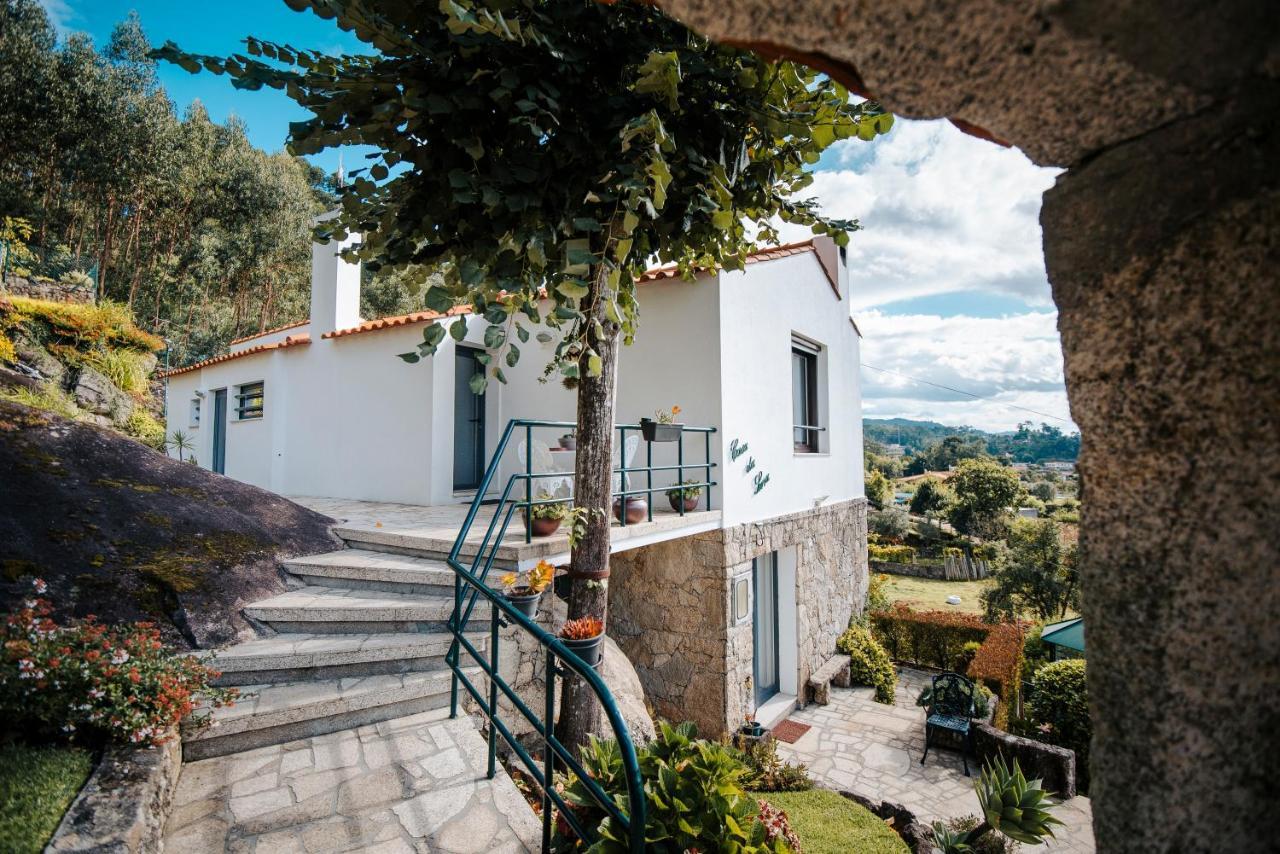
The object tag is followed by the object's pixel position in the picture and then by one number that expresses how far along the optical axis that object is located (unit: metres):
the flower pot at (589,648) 3.61
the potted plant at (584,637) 3.62
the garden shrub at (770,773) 5.79
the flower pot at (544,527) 4.93
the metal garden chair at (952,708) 7.18
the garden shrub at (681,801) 2.51
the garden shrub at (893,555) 24.16
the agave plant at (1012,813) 4.62
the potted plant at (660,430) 5.82
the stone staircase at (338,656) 3.40
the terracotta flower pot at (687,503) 6.39
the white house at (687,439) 6.68
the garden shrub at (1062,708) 7.62
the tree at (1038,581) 13.91
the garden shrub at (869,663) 9.29
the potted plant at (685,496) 6.29
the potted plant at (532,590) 4.12
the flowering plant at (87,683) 2.64
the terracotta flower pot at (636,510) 5.67
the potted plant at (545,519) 4.93
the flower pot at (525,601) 4.11
